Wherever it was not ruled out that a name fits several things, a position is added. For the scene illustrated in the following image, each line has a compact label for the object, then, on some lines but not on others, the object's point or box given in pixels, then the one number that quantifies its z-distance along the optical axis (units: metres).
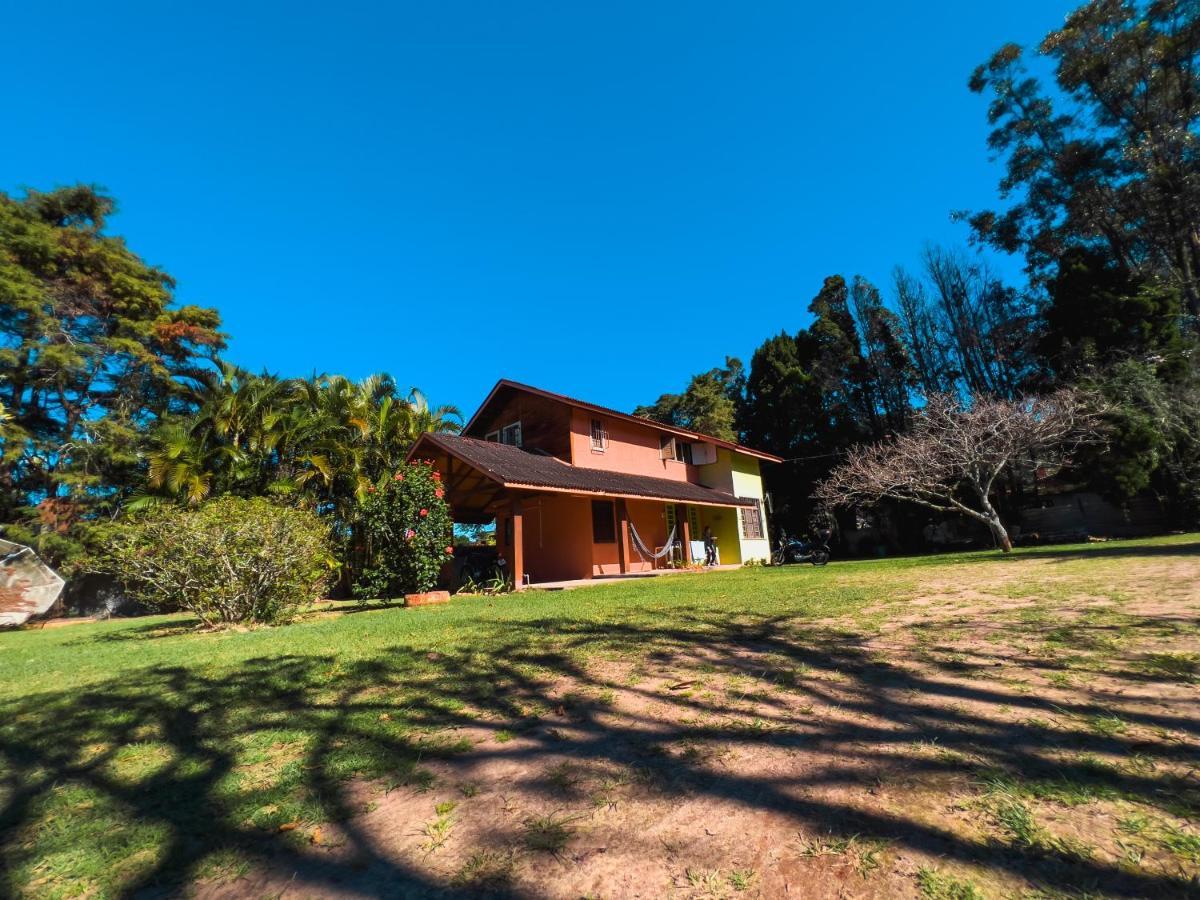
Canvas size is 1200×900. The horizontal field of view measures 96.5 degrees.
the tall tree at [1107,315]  17.97
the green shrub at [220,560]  8.36
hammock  16.36
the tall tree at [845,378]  26.24
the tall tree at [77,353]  16.97
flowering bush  10.68
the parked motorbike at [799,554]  16.39
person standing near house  20.03
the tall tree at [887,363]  26.36
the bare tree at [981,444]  14.70
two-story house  13.82
